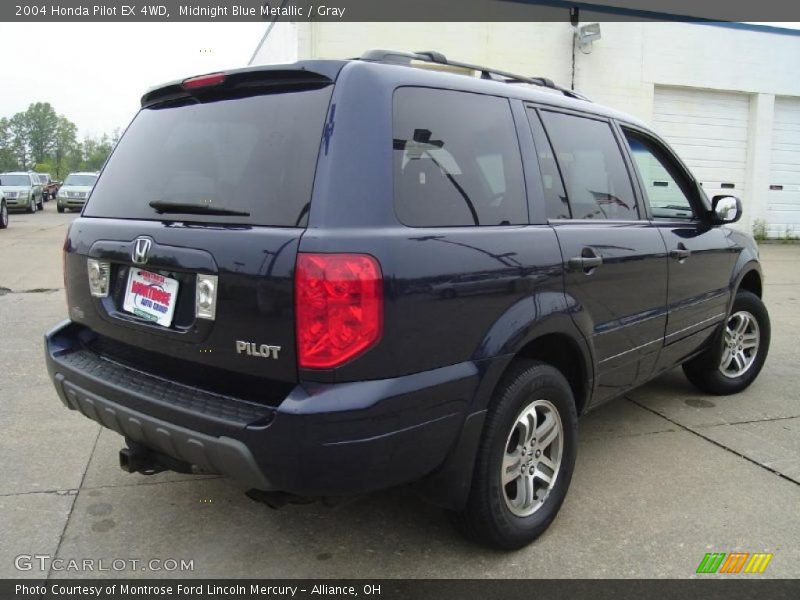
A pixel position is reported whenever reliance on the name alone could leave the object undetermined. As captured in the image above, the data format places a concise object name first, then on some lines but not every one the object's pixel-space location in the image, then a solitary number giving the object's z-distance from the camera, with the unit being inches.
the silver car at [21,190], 969.6
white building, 486.0
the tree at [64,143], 3718.0
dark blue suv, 80.3
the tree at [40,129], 3737.7
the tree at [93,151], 3786.7
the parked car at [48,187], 1498.5
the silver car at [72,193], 1018.1
